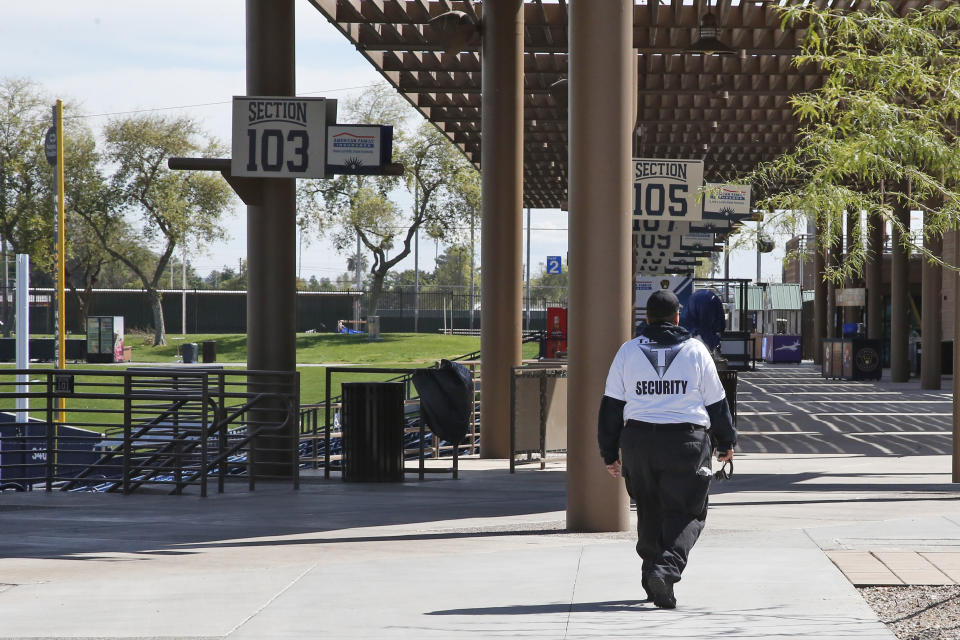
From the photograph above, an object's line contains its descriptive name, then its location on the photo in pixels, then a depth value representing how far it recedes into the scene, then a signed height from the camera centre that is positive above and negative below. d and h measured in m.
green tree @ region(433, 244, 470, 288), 157.38 +5.93
